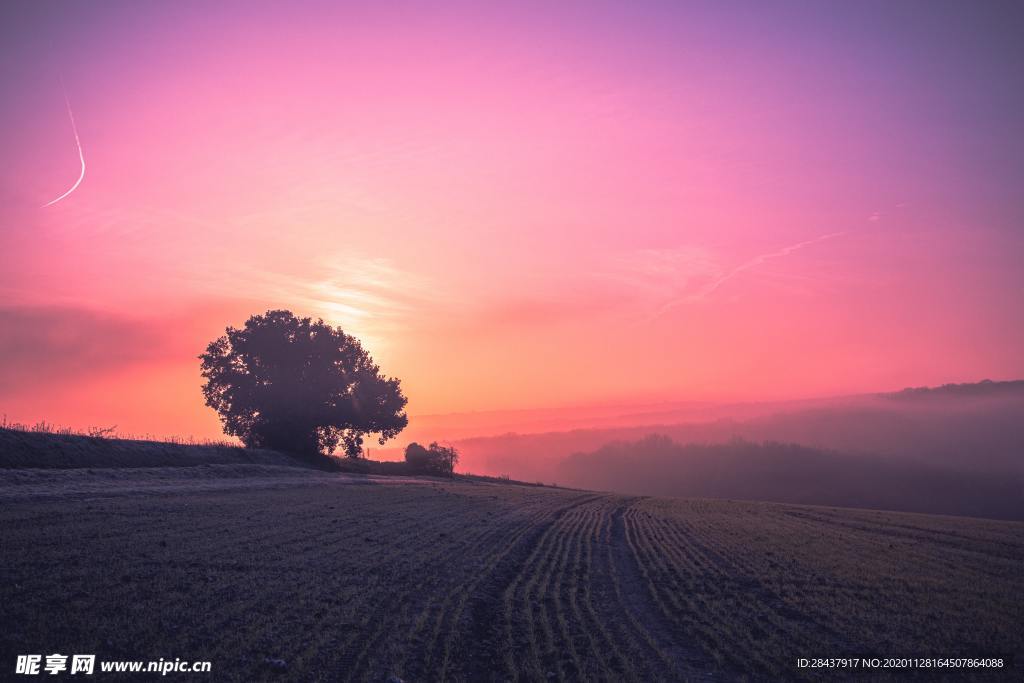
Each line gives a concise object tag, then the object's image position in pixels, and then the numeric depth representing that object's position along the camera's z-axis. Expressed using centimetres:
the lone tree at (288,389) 7344
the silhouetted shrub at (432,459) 8906
